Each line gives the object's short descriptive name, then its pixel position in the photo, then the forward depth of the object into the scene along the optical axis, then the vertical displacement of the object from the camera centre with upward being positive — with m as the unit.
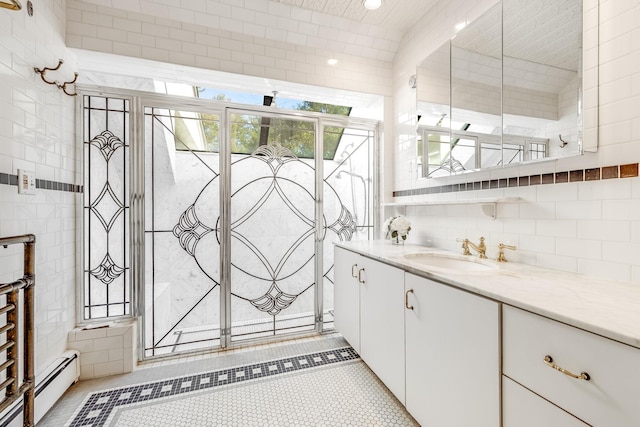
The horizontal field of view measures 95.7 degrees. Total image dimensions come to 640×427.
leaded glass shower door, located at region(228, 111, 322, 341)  2.41 -0.10
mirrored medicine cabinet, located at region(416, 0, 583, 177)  1.35 +0.70
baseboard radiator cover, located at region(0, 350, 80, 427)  1.37 -0.97
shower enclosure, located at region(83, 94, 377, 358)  2.13 -0.02
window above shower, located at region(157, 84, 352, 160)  2.27 +0.70
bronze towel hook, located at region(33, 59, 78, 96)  1.64 +0.80
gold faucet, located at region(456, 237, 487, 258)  1.74 -0.21
